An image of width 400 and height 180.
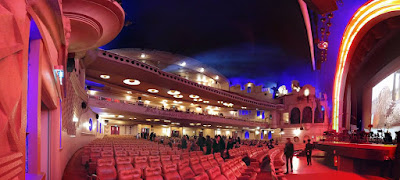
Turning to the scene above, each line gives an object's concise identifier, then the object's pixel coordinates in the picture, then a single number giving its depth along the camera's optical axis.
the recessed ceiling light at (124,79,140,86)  29.79
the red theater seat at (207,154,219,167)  8.46
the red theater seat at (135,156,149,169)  7.68
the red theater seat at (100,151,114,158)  9.50
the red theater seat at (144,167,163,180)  6.03
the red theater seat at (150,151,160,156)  10.66
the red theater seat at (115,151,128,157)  9.67
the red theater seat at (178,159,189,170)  7.01
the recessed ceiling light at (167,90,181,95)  35.86
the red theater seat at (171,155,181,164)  9.10
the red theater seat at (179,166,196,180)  6.72
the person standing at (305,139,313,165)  15.10
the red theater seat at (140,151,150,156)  10.25
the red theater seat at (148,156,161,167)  8.09
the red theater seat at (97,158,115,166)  6.87
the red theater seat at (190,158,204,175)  7.46
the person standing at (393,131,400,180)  8.97
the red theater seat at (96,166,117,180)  6.39
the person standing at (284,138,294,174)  11.85
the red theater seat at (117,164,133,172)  7.10
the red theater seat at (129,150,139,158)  9.88
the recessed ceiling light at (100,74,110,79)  27.37
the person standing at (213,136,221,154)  13.54
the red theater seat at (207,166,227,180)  5.39
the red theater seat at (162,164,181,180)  6.14
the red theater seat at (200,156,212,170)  7.99
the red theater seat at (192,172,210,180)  4.89
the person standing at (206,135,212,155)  13.64
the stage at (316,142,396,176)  9.08
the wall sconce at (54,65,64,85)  7.13
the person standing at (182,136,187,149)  16.39
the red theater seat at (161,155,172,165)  8.38
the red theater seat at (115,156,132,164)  7.44
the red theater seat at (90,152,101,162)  9.99
